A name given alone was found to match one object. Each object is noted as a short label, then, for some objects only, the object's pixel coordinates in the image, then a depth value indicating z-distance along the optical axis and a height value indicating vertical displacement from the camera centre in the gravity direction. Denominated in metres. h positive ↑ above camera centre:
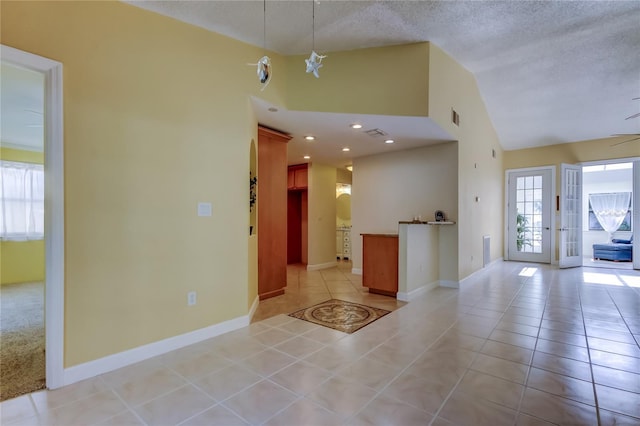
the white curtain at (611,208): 9.13 +0.13
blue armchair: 7.82 -1.04
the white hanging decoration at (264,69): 2.00 +0.96
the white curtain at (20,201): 5.23 +0.19
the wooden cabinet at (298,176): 7.07 +0.86
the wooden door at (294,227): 7.88 -0.41
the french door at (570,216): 6.92 -0.09
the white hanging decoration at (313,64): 2.03 +1.01
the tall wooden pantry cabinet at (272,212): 4.29 +0.00
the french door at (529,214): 7.39 -0.05
